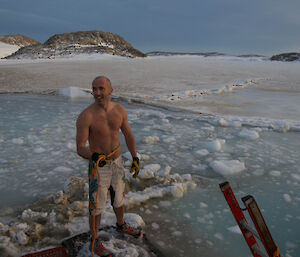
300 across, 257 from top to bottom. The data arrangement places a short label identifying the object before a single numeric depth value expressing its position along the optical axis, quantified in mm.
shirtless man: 1650
